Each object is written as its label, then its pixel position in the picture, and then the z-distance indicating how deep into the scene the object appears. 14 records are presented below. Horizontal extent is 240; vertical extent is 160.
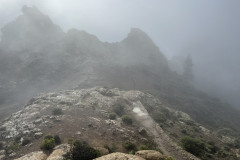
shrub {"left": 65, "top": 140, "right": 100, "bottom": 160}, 21.11
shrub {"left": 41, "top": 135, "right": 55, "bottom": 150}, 28.00
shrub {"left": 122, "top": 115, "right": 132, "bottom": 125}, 44.22
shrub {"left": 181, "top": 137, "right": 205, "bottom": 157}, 36.16
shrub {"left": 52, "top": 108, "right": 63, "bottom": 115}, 46.43
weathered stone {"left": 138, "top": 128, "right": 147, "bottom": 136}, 38.66
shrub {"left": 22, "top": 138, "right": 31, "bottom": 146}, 32.22
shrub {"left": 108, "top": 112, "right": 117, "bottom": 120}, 46.50
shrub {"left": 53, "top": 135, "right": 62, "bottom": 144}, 30.62
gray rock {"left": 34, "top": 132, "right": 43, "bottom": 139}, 34.45
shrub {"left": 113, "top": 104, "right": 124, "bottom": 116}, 52.84
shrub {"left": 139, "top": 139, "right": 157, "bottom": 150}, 29.88
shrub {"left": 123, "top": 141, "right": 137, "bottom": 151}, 29.87
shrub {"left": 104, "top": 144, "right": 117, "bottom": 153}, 28.05
